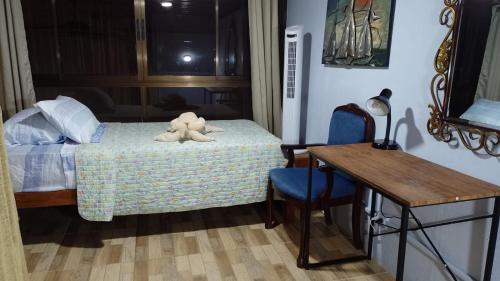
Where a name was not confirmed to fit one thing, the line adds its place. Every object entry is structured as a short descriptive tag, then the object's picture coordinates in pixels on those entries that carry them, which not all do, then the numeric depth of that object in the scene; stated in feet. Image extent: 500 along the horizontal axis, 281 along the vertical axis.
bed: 7.62
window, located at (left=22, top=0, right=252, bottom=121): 11.55
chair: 7.34
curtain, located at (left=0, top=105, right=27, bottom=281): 4.05
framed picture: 7.23
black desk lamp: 6.44
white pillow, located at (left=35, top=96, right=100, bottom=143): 8.07
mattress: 7.45
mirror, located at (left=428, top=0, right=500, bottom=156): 4.99
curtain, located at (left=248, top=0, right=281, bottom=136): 11.82
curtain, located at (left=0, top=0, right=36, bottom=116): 9.94
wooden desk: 4.58
